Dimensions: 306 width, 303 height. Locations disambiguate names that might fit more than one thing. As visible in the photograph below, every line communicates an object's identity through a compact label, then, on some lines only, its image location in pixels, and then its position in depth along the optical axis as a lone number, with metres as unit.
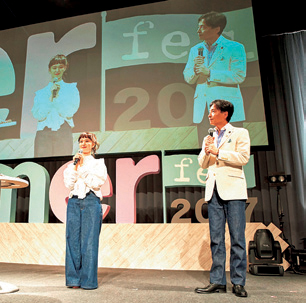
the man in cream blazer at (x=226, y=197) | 1.85
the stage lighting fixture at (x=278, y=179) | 3.19
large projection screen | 3.67
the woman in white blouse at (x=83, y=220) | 2.06
